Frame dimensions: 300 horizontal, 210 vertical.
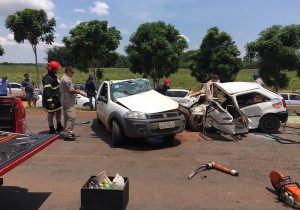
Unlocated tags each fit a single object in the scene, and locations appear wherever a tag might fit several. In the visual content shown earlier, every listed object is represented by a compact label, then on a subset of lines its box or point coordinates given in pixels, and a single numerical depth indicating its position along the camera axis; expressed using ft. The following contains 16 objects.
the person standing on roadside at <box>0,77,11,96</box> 40.67
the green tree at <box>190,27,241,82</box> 43.17
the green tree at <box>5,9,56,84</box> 45.73
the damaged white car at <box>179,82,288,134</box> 21.96
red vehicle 8.68
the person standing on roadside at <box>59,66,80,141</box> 19.17
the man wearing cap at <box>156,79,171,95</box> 27.53
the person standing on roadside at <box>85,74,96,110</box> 34.10
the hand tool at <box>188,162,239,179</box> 13.91
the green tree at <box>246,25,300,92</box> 42.10
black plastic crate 9.96
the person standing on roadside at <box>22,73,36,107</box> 37.75
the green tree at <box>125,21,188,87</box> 43.29
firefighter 19.12
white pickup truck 17.76
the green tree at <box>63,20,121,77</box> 42.16
